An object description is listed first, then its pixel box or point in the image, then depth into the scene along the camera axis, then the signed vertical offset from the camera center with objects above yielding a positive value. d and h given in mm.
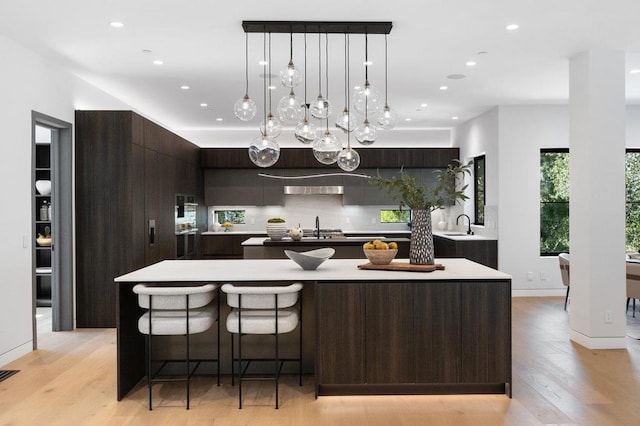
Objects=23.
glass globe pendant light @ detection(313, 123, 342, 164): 4273 +522
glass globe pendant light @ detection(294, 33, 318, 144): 4355 +679
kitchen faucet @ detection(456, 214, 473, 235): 8297 -302
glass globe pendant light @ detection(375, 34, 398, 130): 4383 +794
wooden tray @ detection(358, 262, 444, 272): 3707 -459
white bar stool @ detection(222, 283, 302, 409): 3373 -681
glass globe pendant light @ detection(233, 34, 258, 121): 4066 +823
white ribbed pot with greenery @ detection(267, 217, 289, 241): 6253 -278
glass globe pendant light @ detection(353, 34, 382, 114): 4031 +891
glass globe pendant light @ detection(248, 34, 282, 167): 4043 +476
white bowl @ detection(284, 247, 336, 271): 3764 -386
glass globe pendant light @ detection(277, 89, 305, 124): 4066 +819
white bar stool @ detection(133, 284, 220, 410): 3373 -694
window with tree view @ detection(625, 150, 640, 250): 7734 +120
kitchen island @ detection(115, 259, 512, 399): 3529 -879
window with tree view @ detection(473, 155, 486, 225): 8123 +310
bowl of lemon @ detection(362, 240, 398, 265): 3932 -360
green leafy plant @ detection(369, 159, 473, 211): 3934 +134
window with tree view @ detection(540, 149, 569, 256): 7594 +77
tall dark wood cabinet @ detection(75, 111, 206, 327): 5547 -1
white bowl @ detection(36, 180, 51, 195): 6691 +299
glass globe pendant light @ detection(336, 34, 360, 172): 4660 +465
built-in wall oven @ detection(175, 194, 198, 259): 7328 -259
